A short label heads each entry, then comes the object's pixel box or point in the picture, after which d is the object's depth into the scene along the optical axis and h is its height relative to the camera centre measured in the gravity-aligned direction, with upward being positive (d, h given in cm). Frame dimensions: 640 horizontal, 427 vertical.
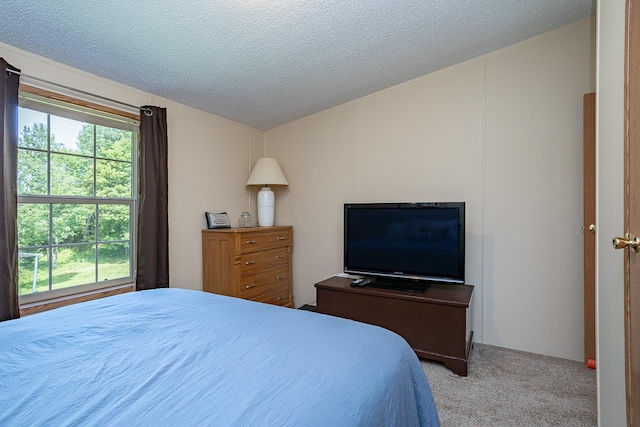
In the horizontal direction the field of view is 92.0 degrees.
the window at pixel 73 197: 201 +11
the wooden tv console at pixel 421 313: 219 -78
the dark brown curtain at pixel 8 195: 176 +11
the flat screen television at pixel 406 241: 246 -24
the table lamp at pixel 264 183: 341 +36
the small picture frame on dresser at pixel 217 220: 310 -7
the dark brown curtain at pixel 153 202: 246 +9
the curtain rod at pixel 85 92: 184 +85
